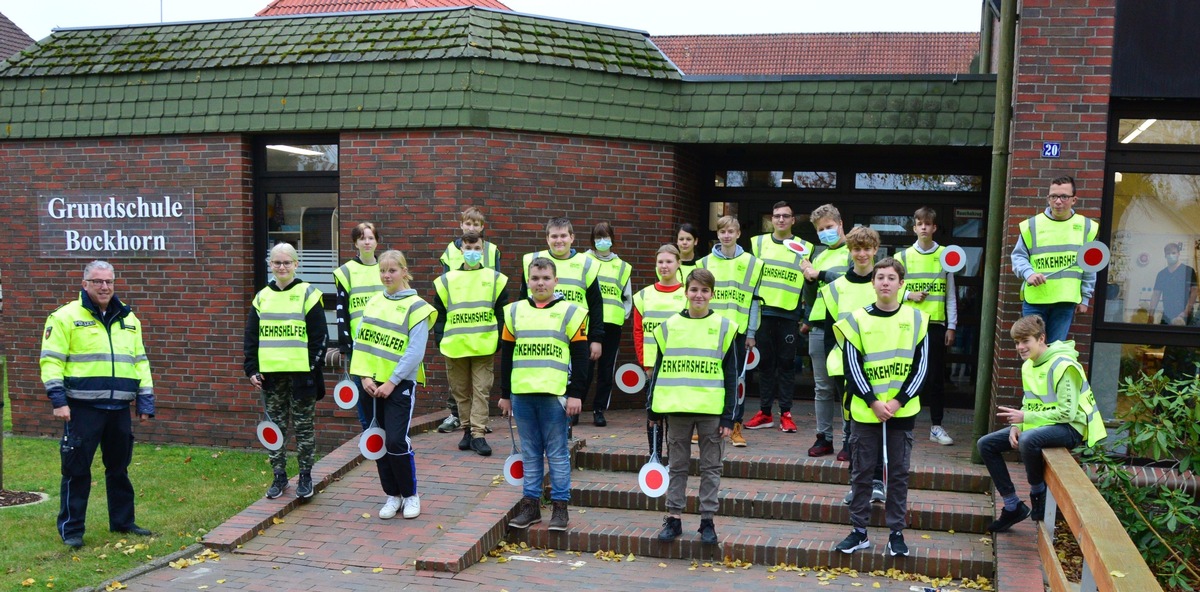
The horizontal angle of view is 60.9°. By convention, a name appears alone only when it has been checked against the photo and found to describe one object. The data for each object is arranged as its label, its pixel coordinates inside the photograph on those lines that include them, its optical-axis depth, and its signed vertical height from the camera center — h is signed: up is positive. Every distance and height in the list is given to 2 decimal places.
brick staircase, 6.40 -1.93
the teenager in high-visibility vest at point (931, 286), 8.09 -0.37
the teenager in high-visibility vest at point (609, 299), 8.88 -0.57
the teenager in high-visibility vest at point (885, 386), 6.17 -0.89
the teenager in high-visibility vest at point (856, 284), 7.09 -0.32
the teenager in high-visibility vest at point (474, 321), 8.02 -0.71
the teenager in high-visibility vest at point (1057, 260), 7.31 -0.13
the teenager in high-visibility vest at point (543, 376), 6.60 -0.93
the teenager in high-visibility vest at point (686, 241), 8.70 -0.05
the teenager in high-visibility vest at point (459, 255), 8.27 -0.20
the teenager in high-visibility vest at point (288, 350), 7.16 -0.86
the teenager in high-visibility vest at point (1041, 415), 6.18 -1.05
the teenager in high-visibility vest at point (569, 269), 8.22 -0.30
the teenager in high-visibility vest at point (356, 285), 8.32 -0.45
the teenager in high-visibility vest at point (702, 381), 6.36 -0.91
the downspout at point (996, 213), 8.02 +0.22
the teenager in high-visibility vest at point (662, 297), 7.75 -0.49
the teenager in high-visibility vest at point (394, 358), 6.87 -0.87
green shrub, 6.00 -1.52
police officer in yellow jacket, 6.71 -1.06
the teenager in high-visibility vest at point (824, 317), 7.82 -0.61
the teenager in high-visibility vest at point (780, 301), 8.43 -0.53
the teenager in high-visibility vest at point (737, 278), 8.24 -0.34
